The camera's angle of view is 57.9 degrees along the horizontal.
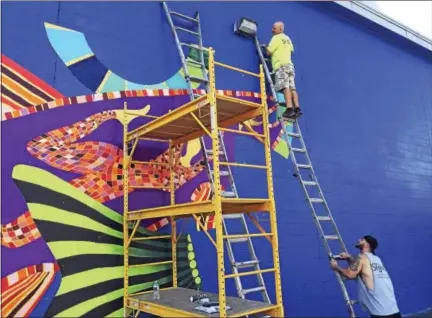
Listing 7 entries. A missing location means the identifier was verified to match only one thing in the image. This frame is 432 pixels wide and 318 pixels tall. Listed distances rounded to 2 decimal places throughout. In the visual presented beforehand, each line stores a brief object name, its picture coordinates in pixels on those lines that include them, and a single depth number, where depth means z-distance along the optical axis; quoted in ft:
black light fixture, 19.30
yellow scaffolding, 10.79
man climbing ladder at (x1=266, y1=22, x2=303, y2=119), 18.47
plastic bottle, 13.03
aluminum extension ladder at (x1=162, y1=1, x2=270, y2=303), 14.26
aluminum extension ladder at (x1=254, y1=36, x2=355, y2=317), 14.54
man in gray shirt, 13.44
